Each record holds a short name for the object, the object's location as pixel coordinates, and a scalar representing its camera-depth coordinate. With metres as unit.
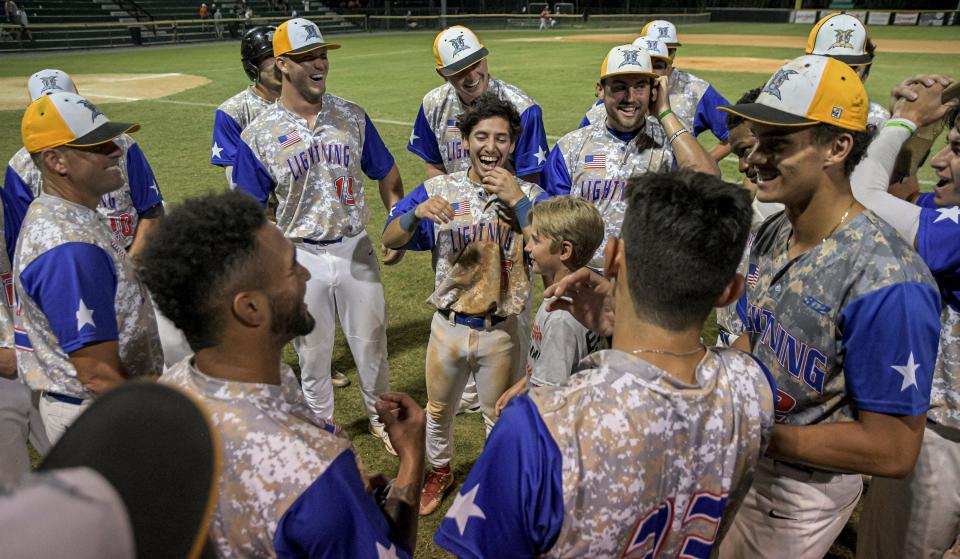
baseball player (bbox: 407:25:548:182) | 4.93
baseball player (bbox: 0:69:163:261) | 4.57
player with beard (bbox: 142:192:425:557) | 1.68
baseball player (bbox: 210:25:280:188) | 5.89
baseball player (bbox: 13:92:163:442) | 2.69
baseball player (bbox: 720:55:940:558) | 2.11
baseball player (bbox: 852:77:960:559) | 2.61
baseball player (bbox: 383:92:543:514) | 3.91
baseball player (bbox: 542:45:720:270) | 4.41
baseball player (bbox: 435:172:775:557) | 1.62
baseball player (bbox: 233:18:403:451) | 4.48
